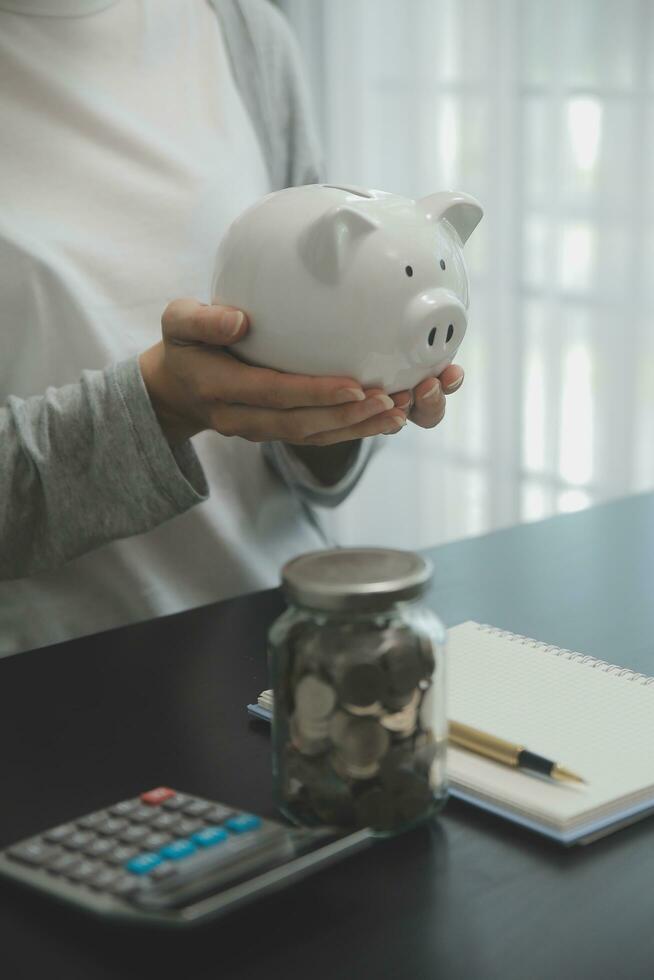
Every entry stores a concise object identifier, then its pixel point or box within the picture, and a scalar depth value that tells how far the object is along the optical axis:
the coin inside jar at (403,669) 1.08
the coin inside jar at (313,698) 1.09
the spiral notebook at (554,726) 1.13
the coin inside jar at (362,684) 1.08
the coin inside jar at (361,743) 1.08
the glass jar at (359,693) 1.08
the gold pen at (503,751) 1.14
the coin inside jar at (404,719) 1.09
